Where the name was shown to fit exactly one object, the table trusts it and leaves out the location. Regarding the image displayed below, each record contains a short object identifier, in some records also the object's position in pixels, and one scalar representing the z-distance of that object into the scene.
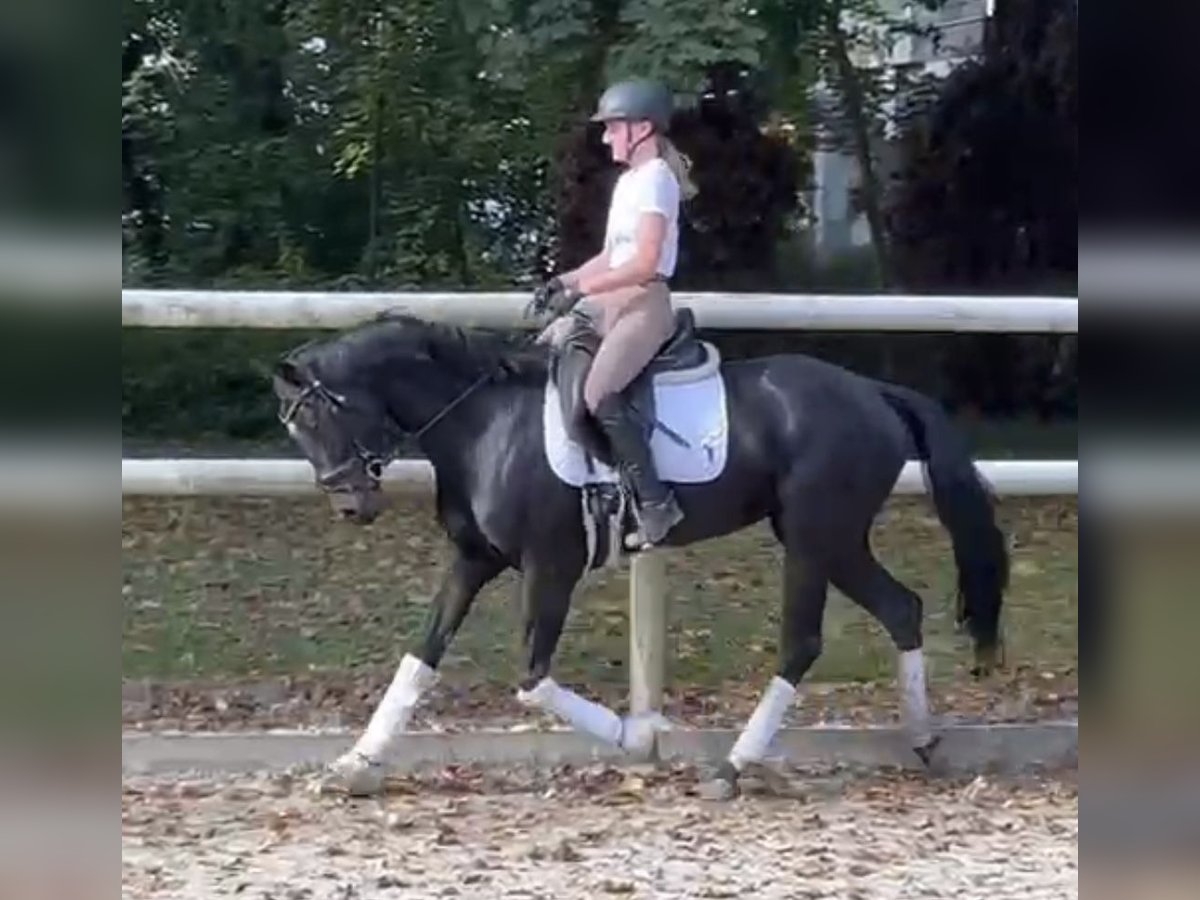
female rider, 10.17
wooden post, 11.43
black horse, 10.56
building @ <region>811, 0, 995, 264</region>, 25.62
